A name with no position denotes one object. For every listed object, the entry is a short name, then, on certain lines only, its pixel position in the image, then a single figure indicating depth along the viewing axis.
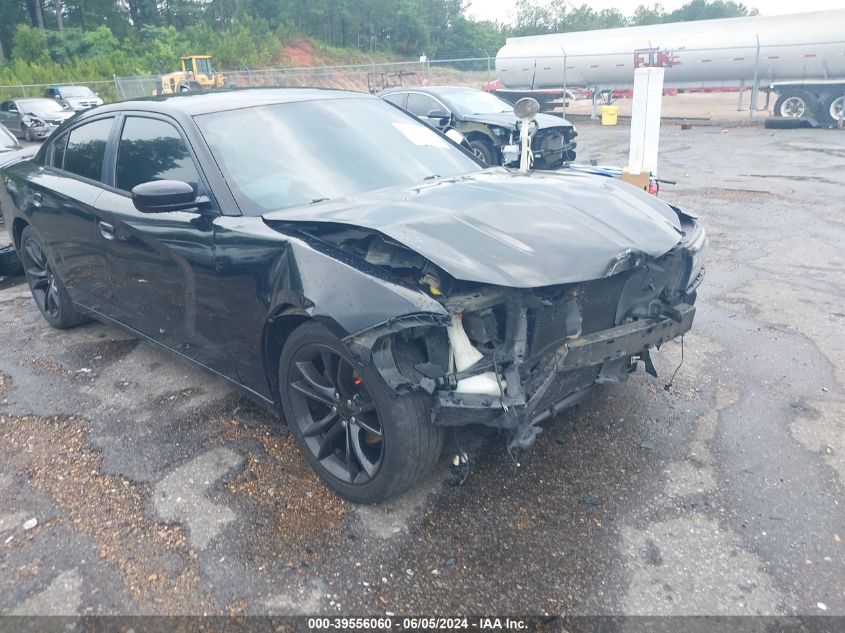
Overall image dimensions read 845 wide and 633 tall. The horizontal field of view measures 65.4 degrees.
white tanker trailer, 19.08
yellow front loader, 29.66
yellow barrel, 21.27
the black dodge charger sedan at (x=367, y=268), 2.54
